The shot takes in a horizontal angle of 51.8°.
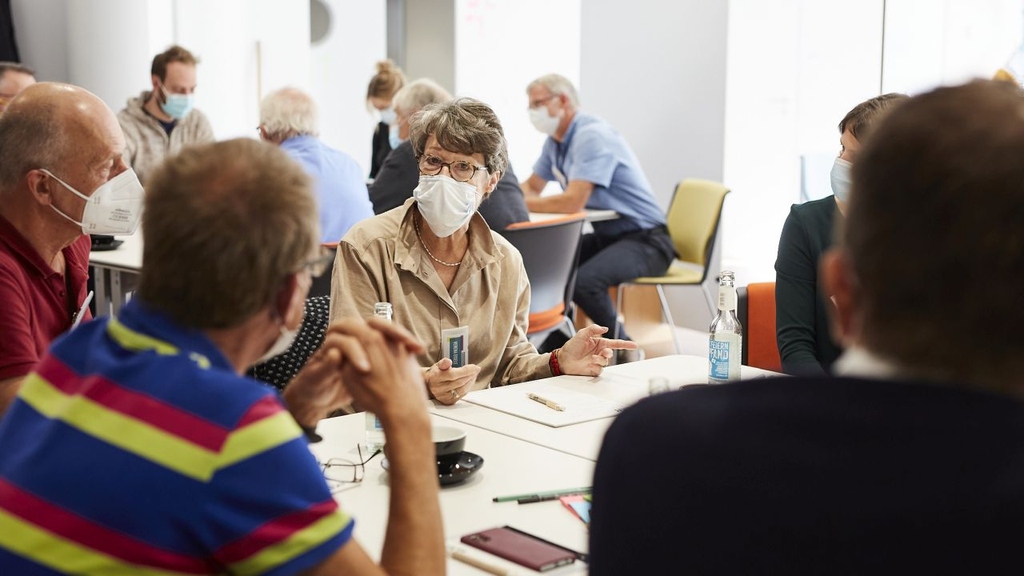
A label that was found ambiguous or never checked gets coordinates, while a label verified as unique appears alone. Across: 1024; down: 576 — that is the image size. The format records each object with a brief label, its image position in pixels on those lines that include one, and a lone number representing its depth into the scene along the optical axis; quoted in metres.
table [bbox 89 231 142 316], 4.23
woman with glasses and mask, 2.51
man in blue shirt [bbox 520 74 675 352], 5.43
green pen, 1.69
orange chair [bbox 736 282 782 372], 2.96
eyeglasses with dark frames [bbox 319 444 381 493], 1.76
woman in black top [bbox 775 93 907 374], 2.76
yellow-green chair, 5.52
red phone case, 1.43
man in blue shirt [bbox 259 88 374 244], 4.38
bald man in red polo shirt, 2.17
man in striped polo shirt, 1.00
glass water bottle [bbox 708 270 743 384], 2.32
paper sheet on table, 2.19
